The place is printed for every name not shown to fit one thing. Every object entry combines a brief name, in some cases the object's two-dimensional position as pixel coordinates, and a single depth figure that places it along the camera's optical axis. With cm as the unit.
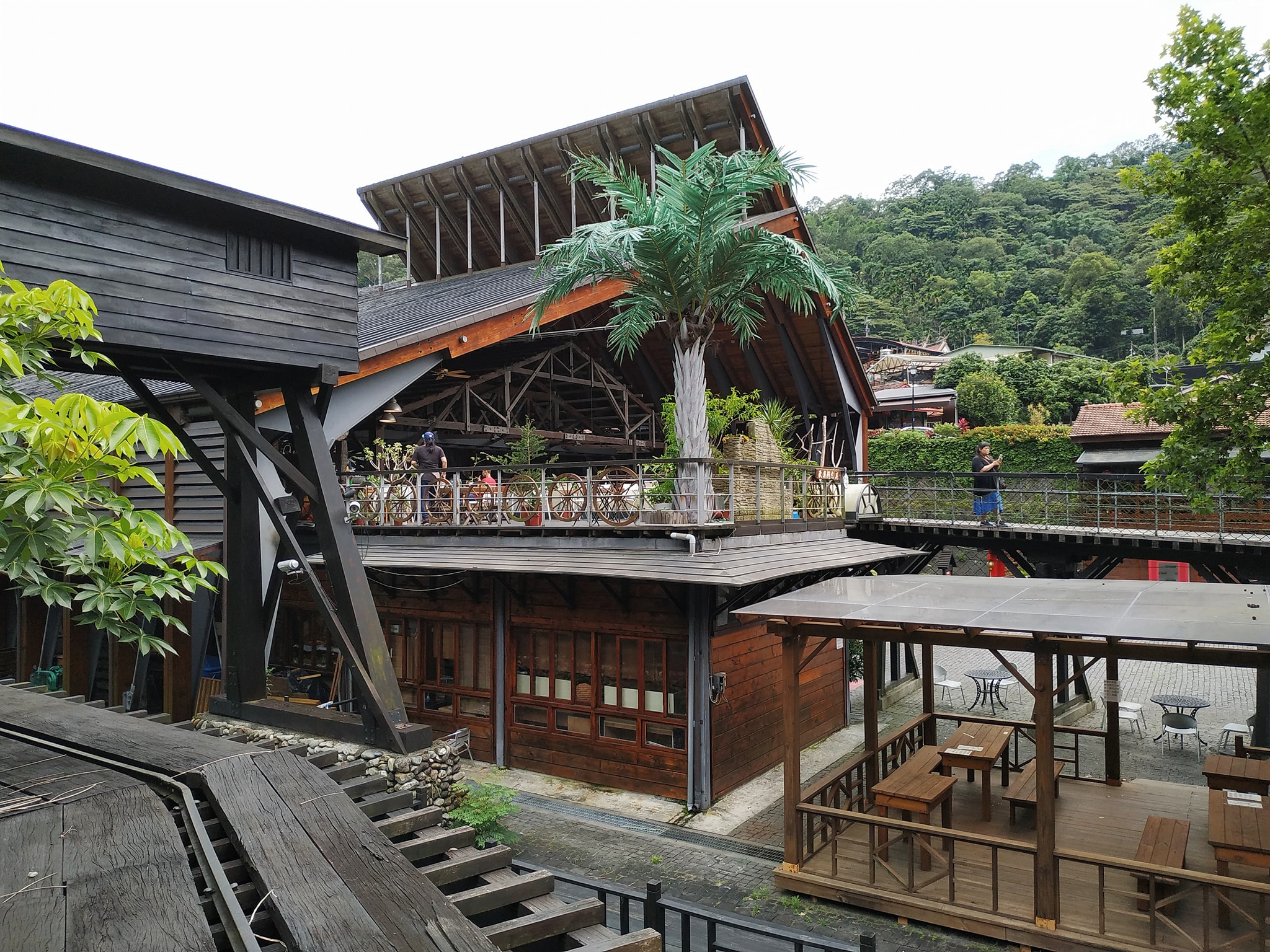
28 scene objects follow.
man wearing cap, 1407
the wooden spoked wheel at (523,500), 1304
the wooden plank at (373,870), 212
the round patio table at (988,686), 1764
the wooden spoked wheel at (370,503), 1462
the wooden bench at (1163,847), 738
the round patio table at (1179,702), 1427
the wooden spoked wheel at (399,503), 1427
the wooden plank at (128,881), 196
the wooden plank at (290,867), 208
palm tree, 1141
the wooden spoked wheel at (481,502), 1339
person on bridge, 1705
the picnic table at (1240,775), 895
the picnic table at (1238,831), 709
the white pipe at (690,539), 1094
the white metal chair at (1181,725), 1365
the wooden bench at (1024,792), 914
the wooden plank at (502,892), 254
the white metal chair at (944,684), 1775
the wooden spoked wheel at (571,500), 1244
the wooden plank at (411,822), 305
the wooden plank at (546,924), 235
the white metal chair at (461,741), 1035
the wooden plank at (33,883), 195
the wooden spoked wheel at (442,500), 1392
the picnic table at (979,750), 963
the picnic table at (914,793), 857
